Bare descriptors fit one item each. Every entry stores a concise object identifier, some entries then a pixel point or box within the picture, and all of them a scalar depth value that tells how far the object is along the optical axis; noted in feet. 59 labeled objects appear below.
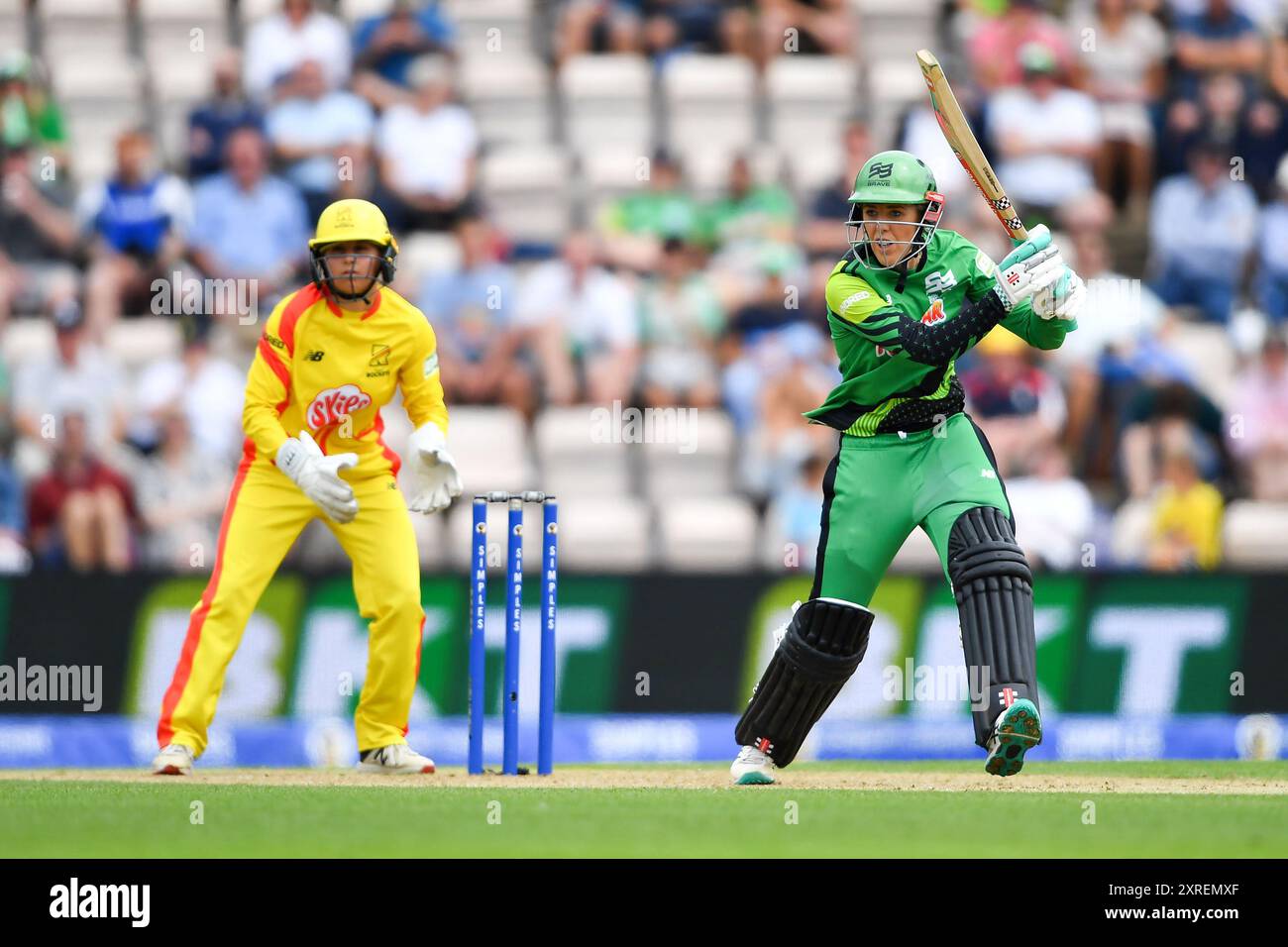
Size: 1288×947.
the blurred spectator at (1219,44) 48.85
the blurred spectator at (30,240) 45.03
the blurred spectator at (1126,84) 48.21
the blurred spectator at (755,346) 43.06
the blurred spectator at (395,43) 47.88
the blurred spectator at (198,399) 41.19
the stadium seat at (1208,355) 44.34
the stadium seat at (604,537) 40.29
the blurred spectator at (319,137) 45.11
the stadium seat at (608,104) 48.65
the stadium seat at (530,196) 46.88
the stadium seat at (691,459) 42.65
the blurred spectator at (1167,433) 41.42
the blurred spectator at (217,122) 45.55
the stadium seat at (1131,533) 39.99
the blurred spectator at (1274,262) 45.85
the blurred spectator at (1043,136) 46.26
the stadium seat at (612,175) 46.70
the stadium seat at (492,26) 50.26
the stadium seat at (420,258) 43.55
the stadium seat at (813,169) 46.83
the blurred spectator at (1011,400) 41.29
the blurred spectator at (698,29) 49.70
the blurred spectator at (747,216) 45.34
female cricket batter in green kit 25.50
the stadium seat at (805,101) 49.08
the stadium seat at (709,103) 48.75
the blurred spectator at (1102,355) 42.73
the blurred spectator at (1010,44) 48.26
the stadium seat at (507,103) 48.85
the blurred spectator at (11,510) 39.52
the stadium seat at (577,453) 42.32
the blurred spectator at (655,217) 45.65
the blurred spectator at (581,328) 43.29
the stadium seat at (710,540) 40.96
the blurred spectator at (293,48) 47.37
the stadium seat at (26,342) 43.06
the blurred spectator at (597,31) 49.57
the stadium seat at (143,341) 43.34
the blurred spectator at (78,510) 39.06
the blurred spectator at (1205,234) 46.03
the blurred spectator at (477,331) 42.80
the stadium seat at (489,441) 41.52
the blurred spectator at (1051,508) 39.42
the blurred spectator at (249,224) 44.14
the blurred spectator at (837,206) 44.83
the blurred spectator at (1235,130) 47.03
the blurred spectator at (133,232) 44.04
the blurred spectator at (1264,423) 43.14
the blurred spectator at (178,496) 39.65
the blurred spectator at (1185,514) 39.96
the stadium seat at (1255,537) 40.86
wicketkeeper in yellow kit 28.32
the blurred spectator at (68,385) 41.65
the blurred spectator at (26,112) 46.44
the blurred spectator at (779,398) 42.01
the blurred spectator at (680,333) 43.04
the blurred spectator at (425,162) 45.75
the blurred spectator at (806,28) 49.55
